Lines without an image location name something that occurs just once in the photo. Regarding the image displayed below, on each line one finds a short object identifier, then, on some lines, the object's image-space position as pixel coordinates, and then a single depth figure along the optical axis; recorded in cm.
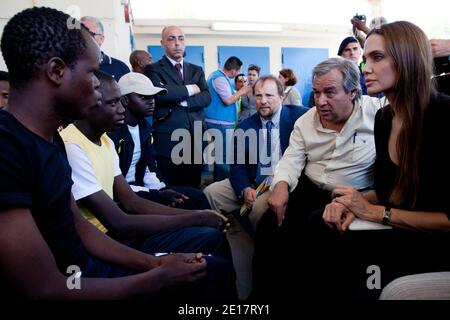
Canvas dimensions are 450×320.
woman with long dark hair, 121
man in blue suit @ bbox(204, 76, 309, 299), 235
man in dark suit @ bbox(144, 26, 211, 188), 297
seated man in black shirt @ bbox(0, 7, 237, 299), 74
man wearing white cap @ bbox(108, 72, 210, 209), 201
